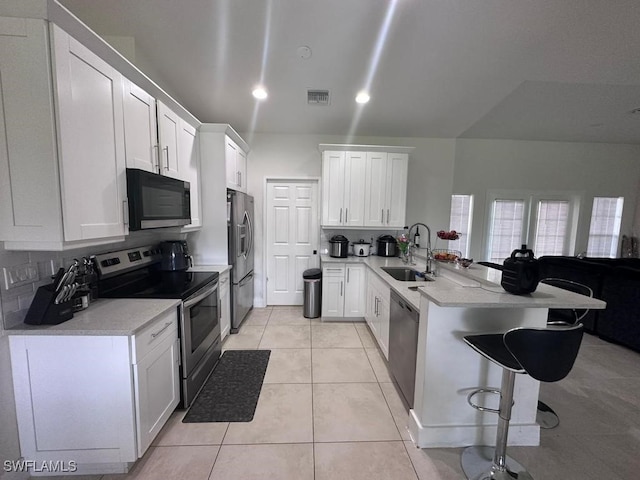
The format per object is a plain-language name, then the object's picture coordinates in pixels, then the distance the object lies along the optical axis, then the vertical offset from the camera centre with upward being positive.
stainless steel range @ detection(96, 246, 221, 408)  1.99 -0.60
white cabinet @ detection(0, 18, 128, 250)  1.26 +0.38
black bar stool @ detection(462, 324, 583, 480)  1.27 -0.72
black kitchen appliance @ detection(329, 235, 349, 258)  3.93 -0.41
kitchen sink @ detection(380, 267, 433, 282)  3.25 -0.66
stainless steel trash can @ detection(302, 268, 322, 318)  3.91 -1.13
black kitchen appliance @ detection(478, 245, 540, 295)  1.59 -0.31
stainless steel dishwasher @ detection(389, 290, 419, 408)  1.99 -1.04
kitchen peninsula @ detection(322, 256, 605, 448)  1.73 -1.05
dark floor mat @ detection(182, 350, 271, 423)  2.03 -1.53
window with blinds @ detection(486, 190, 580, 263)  4.86 +0.01
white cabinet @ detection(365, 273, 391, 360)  2.71 -1.05
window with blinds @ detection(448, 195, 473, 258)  4.80 +0.07
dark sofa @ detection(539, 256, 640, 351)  3.02 -0.87
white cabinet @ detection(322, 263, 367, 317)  3.73 -1.02
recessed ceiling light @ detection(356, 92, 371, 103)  3.35 +1.57
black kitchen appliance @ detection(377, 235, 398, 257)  4.09 -0.41
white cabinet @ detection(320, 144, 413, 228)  3.83 +0.50
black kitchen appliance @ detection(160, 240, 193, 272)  2.67 -0.42
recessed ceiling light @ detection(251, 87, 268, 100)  3.26 +1.55
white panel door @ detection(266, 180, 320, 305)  4.30 -0.32
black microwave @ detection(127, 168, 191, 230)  1.82 +0.11
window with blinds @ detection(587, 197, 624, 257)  4.95 -0.03
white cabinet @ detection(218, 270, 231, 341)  2.98 -1.07
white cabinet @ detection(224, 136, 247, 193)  3.17 +0.67
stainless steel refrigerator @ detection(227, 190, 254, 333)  3.19 -0.45
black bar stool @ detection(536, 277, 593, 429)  1.98 -0.76
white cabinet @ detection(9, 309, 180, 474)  1.43 -1.02
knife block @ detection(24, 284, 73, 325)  1.43 -0.53
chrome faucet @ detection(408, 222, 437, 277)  2.85 -0.49
